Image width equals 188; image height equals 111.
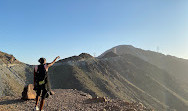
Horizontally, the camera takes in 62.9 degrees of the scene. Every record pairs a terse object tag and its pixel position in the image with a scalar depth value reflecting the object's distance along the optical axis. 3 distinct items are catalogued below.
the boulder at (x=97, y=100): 10.20
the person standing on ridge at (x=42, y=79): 5.96
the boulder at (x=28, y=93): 10.58
